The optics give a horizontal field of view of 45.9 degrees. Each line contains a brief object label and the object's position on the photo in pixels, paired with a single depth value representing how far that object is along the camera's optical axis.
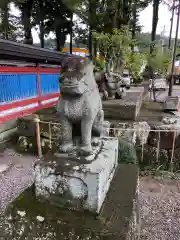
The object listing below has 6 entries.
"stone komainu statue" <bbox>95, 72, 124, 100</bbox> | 5.90
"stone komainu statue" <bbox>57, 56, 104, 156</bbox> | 1.73
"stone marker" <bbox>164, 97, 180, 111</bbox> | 6.26
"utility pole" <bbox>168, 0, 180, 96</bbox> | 7.56
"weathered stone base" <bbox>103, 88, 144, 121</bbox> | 5.20
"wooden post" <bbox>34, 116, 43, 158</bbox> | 4.76
